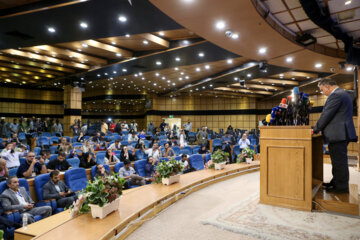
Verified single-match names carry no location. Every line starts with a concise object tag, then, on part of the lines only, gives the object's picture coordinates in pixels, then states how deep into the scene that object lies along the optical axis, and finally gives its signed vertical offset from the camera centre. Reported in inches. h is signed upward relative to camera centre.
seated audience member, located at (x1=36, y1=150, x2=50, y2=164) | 226.3 -27.6
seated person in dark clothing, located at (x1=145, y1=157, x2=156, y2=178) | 222.5 -37.2
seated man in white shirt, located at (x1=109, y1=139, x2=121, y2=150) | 327.6 -27.0
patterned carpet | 87.4 -36.7
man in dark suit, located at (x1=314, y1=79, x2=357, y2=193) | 112.4 -0.6
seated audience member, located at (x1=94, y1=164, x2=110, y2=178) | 190.7 -33.8
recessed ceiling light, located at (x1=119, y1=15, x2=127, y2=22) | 219.9 +92.7
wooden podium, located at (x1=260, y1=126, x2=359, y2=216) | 109.7 -21.7
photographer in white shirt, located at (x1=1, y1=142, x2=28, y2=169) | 223.6 -28.3
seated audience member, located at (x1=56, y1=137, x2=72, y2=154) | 281.9 -25.0
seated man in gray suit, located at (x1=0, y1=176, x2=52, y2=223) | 129.4 -40.9
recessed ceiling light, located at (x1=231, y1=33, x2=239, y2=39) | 231.8 +83.2
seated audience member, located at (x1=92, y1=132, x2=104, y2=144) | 375.1 -20.4
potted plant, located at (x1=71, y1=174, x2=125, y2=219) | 95.5 -27.9
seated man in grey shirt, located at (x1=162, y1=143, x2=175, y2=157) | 305.1 -31.7
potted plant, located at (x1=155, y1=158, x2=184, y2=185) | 150.2 -27.6
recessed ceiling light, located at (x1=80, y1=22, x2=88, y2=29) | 238.4 +94.7
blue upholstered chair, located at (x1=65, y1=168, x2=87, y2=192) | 174.6 -37.8
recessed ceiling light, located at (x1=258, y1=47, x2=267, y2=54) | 272.7 +83.5
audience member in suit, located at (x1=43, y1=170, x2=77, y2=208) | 152.2 -41.4
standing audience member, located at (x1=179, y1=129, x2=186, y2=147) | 437.1 -26.7
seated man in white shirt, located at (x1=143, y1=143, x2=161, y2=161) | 286.1 -30.3
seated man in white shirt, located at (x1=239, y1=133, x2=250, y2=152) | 352.5 -22.1
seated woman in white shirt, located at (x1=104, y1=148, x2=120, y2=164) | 258.6 -34.1
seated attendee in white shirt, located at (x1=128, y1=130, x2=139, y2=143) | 430.8 -21.6
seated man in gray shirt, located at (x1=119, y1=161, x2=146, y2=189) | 198.5 -40.4
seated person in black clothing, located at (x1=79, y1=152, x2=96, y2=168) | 238.5 -33.8
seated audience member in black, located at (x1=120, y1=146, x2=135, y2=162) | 277.6 -31.5
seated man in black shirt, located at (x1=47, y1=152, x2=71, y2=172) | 213.6 -33.0
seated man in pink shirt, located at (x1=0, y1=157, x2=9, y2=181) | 165.8 -29.9
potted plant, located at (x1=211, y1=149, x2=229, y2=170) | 203.3 -26.6
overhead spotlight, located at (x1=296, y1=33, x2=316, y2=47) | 248.8 +85.9
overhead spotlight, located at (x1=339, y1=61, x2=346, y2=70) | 317.8 +78.0
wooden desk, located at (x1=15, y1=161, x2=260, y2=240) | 82.2 -34.8
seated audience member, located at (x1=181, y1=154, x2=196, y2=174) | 242.2 -37.7
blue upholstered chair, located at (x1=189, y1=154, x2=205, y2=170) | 252.7 -35.9
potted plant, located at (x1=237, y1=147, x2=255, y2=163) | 245.5 -29.2
